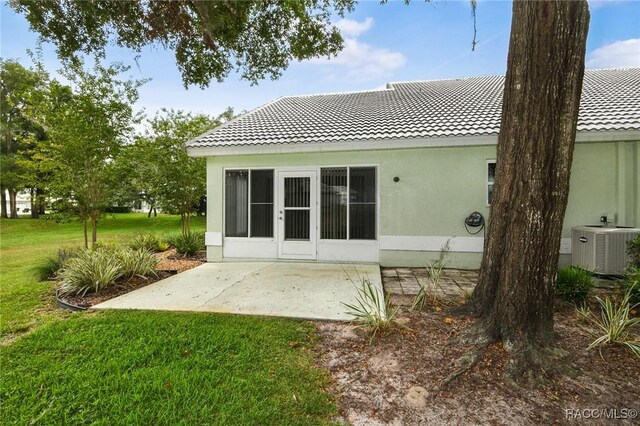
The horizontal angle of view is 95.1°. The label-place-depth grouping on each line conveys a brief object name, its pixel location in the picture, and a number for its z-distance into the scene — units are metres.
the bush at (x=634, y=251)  4.81
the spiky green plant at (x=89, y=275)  5.09
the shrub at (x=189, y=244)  8.94
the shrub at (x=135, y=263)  5.83
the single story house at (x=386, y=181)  6.37
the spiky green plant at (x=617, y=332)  3.03
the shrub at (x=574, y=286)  4.34
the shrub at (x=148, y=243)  9.16
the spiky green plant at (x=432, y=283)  4.18
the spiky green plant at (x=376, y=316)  3.50
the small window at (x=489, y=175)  6.76
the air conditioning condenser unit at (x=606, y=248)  5.42
